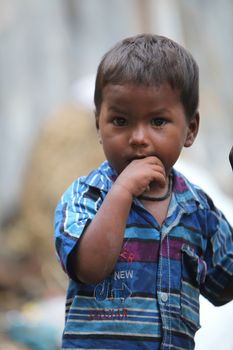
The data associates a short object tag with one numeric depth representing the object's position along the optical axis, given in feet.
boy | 14.19
